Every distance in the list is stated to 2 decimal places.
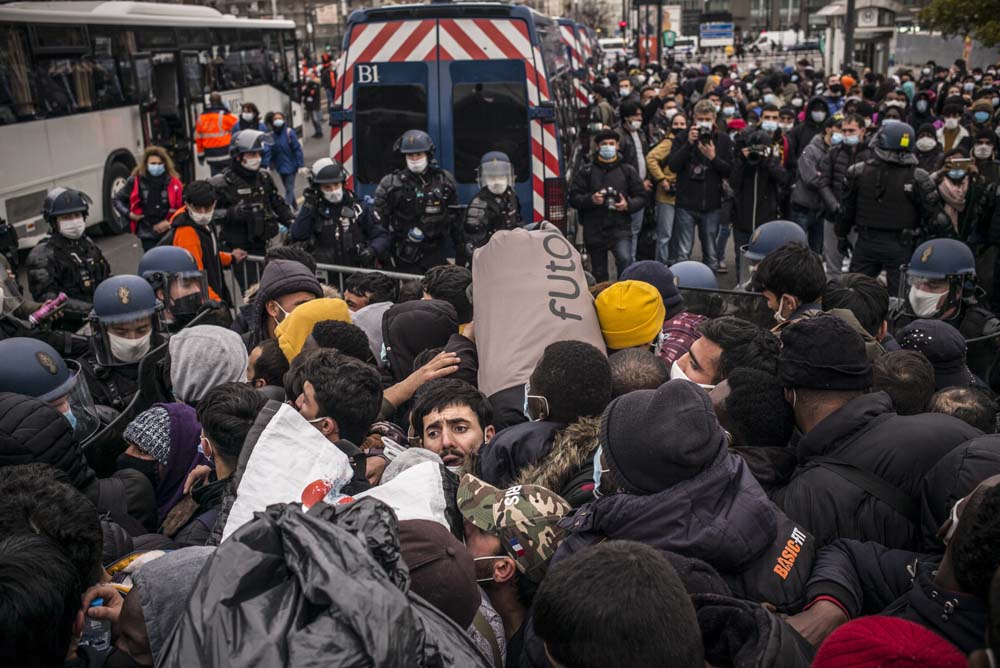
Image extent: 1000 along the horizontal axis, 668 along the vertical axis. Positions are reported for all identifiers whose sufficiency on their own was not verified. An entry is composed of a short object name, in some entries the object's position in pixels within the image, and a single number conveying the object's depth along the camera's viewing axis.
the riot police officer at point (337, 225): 7.82
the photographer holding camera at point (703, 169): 9.84
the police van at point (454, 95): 8.45
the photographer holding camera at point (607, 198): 9.28
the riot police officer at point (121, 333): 4.92
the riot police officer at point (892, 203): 7.98
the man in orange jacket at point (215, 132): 15.80
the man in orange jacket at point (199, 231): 7.38
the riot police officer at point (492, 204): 7.81
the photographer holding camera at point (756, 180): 9.95
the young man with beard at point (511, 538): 2.74
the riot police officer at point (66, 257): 6.68
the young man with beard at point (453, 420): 3.54
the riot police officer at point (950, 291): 5.43
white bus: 12.64
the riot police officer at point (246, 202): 8.50
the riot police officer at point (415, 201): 7.93
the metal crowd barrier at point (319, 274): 6.78
